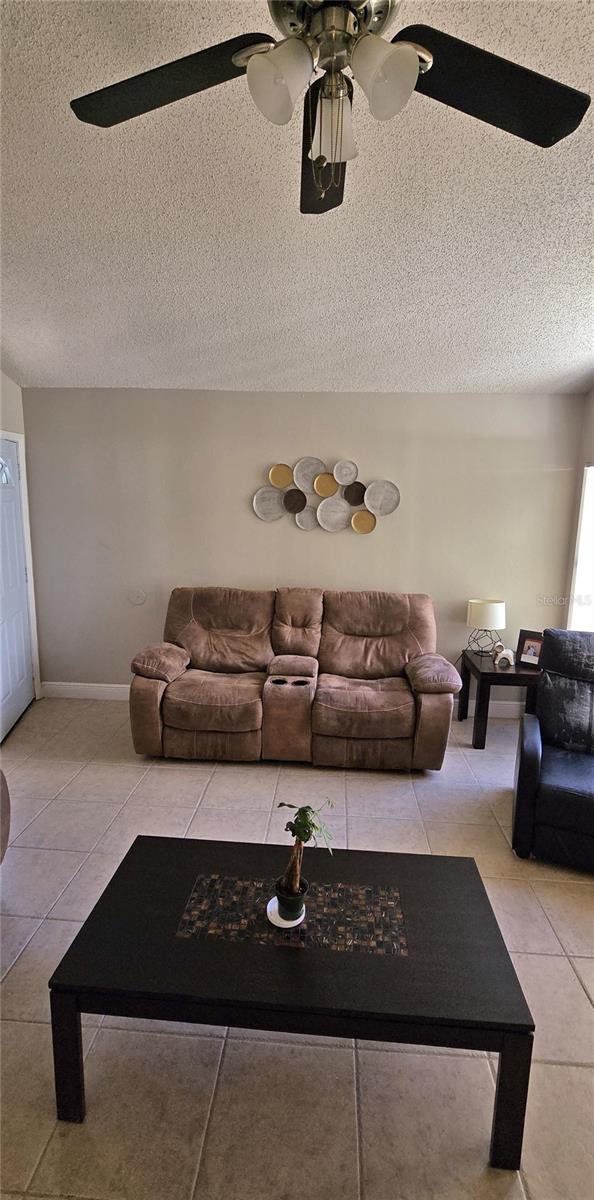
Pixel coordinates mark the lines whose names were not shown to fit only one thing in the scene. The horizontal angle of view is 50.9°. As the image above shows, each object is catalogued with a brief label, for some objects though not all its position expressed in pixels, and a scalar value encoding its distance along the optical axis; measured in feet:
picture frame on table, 13.96
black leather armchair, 9.08
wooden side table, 13.32
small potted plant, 5.73
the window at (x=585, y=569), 14.26
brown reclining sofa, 12.36
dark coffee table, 5.01
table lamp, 14.21
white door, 13.97
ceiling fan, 3.83
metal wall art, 15.07
